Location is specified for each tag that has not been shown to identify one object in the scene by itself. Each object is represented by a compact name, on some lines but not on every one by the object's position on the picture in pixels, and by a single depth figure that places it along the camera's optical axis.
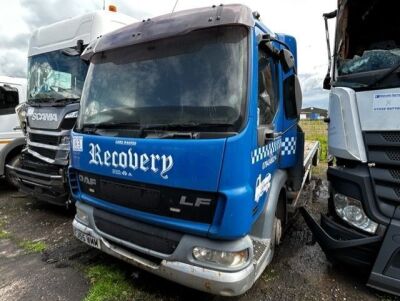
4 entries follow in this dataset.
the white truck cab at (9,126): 6.14
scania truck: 4.39
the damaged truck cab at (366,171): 2.42
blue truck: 2.19
